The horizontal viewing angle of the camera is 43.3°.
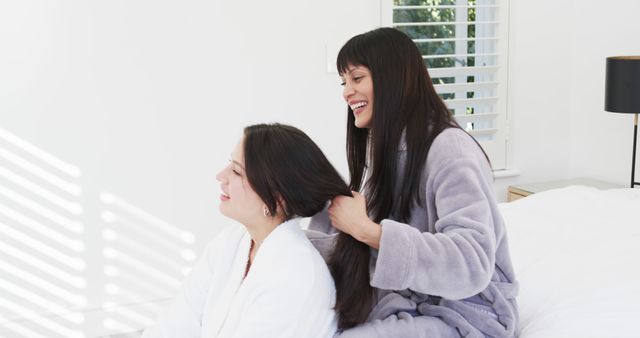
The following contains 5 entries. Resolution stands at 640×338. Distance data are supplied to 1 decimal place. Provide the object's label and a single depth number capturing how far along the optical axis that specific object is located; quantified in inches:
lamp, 121.7
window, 140.3
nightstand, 141.9
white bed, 68.1
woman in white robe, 60.5
